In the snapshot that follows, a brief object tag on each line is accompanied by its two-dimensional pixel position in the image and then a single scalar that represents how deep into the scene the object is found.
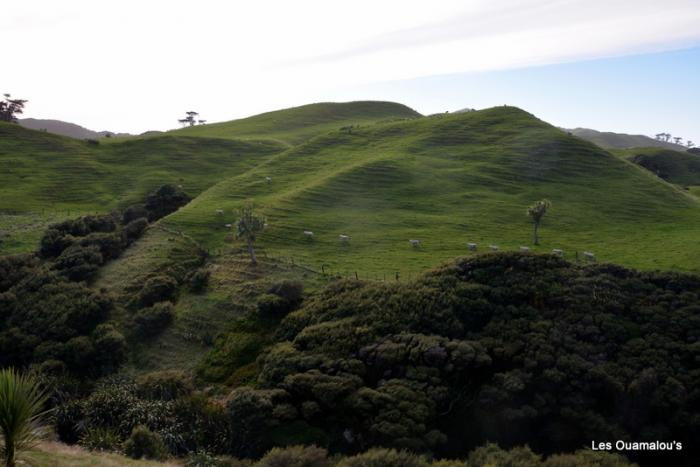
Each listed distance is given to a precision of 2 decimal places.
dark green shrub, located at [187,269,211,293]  52.91
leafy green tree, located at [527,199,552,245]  64.44
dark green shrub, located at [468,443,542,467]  25.72
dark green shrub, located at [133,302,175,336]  47.22
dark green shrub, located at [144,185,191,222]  81.94
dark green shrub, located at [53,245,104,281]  56.41
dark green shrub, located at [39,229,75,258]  63.88
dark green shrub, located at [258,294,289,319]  46.41
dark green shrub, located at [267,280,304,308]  47.56
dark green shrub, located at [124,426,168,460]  31.06
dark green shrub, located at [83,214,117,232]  69.62
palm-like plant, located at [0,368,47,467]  16.02
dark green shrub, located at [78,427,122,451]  32.38
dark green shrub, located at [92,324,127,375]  42.97
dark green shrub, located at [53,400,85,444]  35.59
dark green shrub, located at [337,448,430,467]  25.05
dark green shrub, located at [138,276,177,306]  50.64
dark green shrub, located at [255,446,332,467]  26.52
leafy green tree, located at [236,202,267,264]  56.91
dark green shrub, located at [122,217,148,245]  66.31
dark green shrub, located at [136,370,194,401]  38.00
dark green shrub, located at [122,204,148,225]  76.88
